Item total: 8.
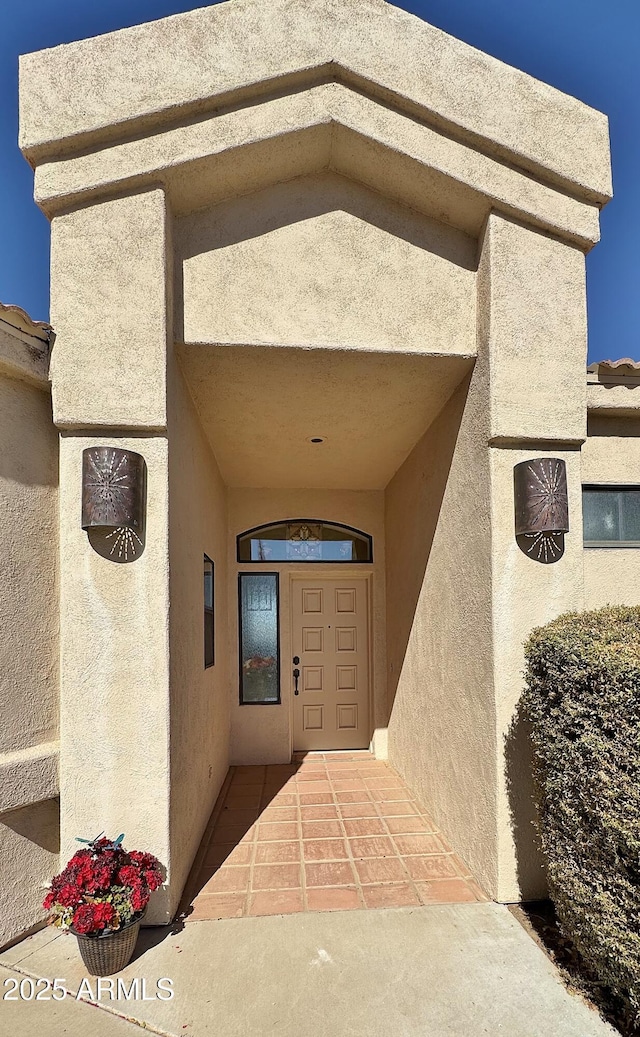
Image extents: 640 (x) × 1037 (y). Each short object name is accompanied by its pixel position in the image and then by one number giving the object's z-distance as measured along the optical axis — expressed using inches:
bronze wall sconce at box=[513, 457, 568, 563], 138.6
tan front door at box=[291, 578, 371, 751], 281.1
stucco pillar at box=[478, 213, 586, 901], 139.6
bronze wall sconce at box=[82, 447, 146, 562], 126.0
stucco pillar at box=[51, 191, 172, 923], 127.8
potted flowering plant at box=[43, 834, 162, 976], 110.0
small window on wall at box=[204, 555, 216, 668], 208.1
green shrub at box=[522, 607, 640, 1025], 98.5
